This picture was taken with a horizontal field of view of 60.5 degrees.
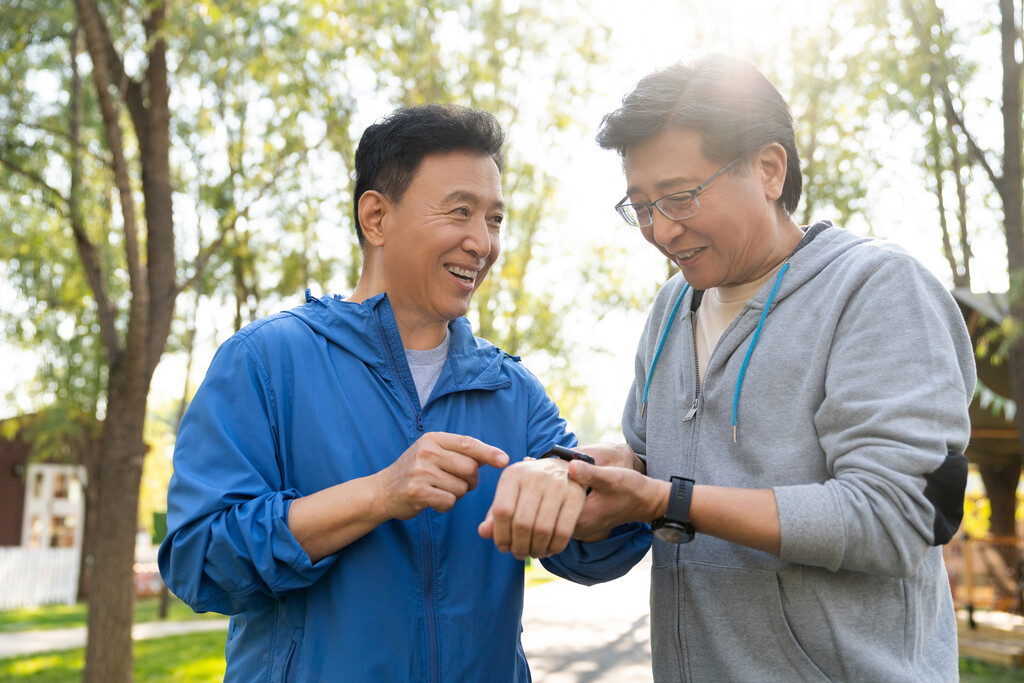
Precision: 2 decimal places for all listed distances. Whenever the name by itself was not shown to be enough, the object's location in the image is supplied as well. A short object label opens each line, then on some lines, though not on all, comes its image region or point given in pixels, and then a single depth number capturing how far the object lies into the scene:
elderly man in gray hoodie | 1.90
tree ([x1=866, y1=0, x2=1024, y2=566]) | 7.89
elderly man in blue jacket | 2.11
